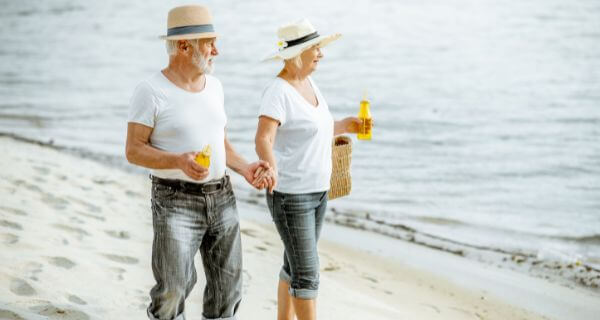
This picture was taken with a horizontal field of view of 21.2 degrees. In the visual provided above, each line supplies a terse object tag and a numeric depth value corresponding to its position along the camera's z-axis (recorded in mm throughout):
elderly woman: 7379
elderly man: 6433
